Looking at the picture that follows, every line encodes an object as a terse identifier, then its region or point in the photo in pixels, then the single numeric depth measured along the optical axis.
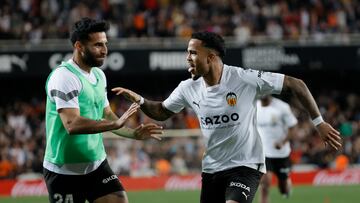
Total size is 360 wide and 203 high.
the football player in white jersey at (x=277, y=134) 27.31
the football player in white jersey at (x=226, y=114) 15.21
